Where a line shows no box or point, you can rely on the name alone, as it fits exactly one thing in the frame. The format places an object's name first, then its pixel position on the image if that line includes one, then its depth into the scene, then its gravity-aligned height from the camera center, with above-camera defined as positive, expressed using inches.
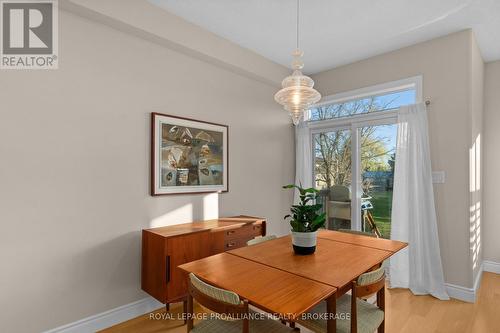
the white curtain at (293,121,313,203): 164.4 +6.8
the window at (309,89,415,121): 136.6 +34.9
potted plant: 76.2 -16.5
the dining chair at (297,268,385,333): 59.0 -36.5
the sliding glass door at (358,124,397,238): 140.5 -3.8
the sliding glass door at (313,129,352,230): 156.3 -3.1
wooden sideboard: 91.9 -29.8
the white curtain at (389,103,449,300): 118.4 -20.4
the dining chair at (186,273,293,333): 50.0 -27.8
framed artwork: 106.7 +5.5
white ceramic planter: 76.2 -20.9
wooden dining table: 49.9 -24.3
